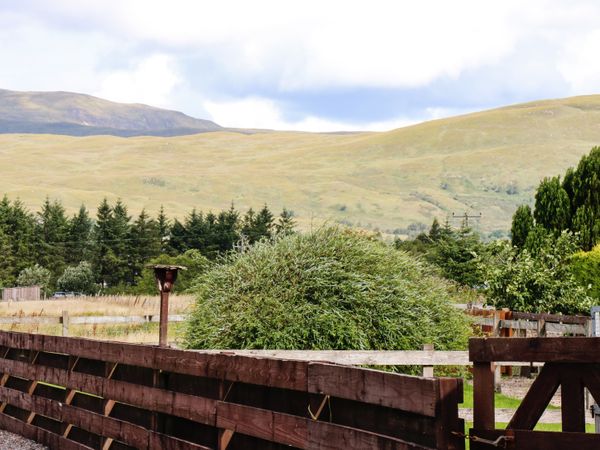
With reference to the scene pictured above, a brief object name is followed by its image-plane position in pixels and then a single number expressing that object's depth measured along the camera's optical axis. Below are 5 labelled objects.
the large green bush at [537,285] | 26.80
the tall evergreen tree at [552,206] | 42.19
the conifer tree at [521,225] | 46.97
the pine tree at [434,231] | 91.31
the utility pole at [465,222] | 60.81
